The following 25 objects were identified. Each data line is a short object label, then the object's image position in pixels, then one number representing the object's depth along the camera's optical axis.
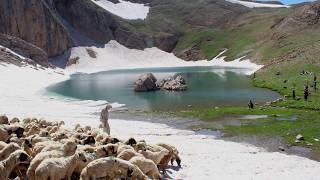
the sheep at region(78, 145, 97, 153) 24.67
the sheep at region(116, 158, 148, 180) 22.19
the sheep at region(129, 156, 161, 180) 23.88
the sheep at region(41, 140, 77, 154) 24.27
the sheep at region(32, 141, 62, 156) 25.91
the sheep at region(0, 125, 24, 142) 29.42
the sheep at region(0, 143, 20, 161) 23.78
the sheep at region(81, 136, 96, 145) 27.13
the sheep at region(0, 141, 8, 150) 25.54
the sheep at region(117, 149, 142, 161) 24.42
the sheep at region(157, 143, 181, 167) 29.33
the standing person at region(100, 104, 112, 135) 37.19
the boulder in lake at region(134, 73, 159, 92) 91.69
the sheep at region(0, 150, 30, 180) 21.95
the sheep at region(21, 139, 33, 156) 26.16
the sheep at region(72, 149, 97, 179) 23.12
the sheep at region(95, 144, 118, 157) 24.48
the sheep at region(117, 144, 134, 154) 25.14
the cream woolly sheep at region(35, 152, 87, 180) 21.56
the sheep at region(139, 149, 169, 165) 26.64
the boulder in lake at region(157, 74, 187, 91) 91.56
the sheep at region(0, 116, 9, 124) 36.83
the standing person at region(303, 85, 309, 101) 64.86
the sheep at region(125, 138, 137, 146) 27.39
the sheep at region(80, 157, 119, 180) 21.78
